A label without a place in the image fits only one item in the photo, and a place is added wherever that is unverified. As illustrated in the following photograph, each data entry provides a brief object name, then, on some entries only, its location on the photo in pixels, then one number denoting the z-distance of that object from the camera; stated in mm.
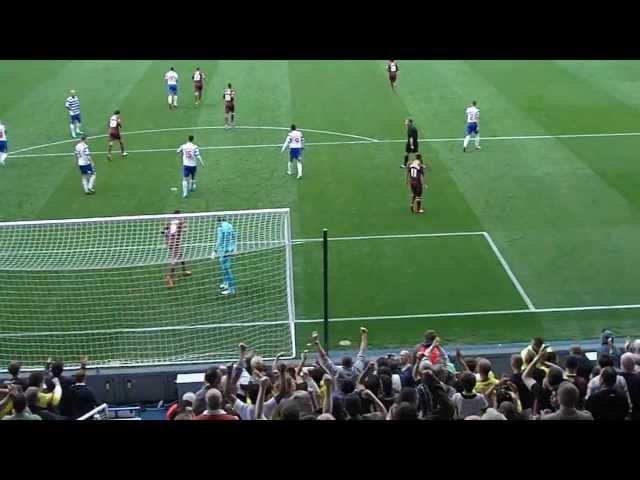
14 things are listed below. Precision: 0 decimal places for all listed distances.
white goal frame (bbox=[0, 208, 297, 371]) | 12758
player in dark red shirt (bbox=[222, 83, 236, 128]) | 26017
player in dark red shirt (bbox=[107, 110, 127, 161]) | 23438
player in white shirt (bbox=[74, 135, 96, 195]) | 20922
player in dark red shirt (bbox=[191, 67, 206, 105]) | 28875
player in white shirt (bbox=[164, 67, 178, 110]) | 28453
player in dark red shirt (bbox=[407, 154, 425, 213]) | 19156
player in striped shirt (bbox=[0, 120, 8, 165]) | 23422
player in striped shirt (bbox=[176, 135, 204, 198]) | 20641
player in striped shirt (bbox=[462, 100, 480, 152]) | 23297
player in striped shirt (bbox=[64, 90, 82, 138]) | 25578
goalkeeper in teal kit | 15202
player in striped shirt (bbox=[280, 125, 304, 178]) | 21859
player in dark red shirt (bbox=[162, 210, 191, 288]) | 15156
